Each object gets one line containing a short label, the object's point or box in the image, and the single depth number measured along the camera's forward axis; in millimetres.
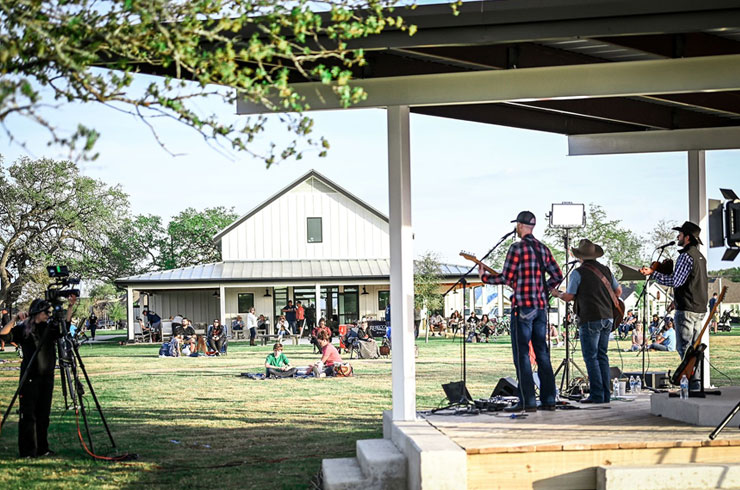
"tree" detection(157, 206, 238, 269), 76000
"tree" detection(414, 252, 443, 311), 39500
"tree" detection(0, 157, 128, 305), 50906
